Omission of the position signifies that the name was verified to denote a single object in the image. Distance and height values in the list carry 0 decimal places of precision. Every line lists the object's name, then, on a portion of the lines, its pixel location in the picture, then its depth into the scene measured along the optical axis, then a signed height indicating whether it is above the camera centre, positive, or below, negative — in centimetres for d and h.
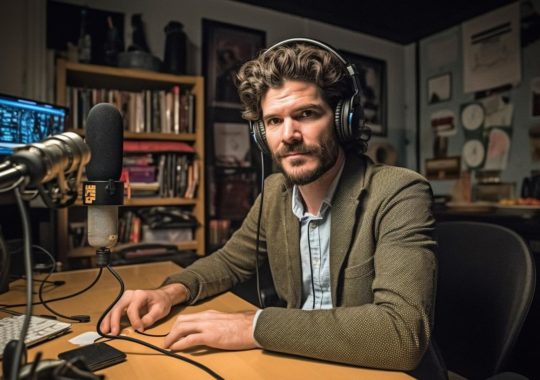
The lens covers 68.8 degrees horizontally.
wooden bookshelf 201 +49
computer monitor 150 +30
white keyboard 71 -26
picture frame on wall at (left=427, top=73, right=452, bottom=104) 304 +84
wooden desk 60 -27
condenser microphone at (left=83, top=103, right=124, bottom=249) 67 +2
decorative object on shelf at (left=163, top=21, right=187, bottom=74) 236 +87
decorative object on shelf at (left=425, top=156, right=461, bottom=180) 299 +20
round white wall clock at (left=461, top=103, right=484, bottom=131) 281 +56
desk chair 80 -23
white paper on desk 72 -27
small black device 63 -27
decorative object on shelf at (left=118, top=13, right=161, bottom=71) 220 +78
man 66 -13
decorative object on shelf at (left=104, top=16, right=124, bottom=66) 222 +85
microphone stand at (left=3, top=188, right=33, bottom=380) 42 -9
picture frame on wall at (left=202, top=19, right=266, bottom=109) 268 +96
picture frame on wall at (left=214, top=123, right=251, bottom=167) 272 +35
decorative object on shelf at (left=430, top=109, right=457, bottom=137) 302 +56
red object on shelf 220 +27
